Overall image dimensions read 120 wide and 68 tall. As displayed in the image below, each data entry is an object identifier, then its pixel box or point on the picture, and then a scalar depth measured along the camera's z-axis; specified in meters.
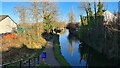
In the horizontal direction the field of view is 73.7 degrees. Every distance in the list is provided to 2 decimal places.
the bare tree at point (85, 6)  16.28
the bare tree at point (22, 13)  14.29
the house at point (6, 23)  18.33
